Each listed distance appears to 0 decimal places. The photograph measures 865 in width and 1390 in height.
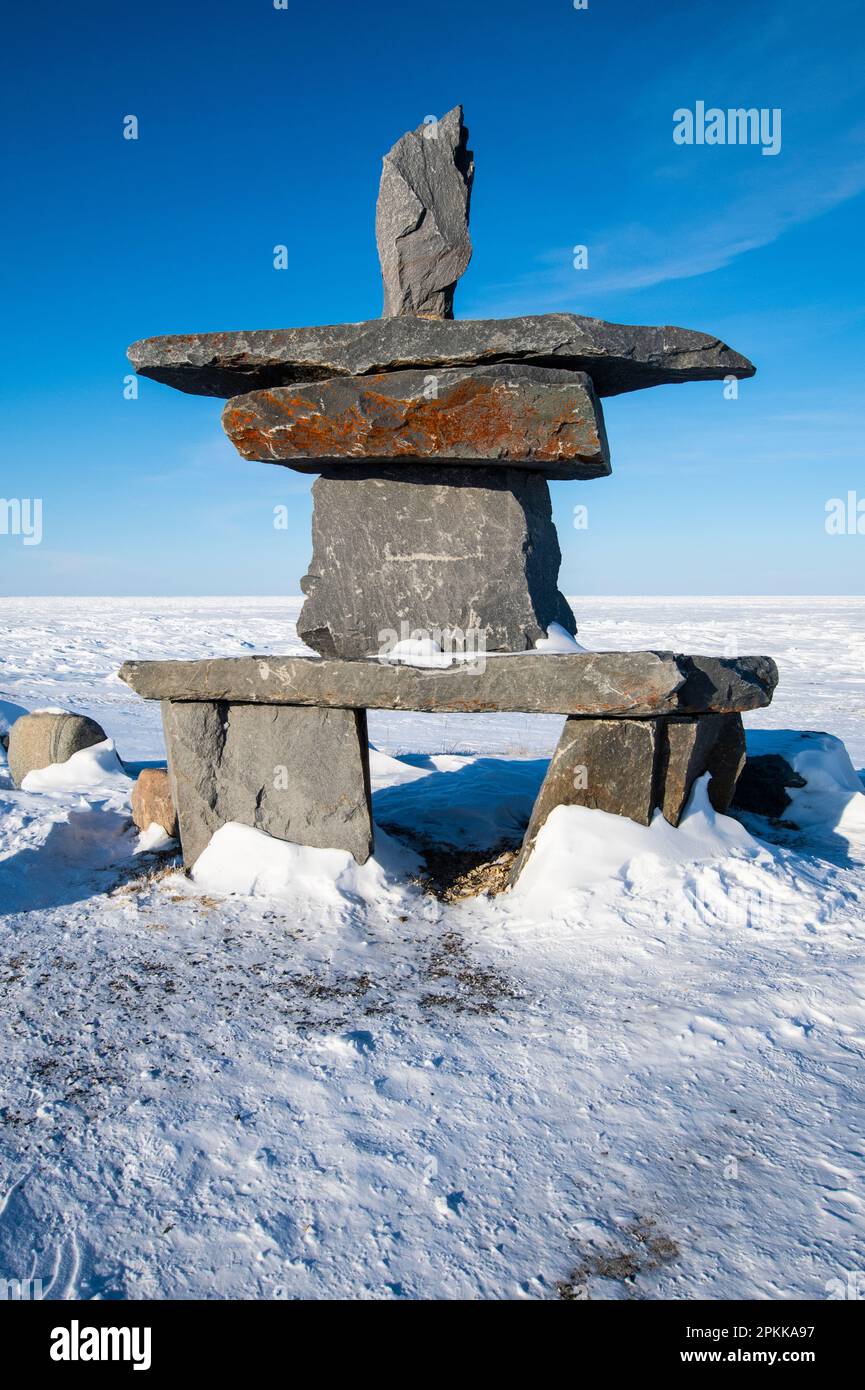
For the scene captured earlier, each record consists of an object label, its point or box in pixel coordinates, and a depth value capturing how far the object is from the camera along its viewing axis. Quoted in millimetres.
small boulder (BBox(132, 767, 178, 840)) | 6133
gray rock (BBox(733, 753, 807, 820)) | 7039
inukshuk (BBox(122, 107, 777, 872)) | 4953
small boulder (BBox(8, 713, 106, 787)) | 8070
